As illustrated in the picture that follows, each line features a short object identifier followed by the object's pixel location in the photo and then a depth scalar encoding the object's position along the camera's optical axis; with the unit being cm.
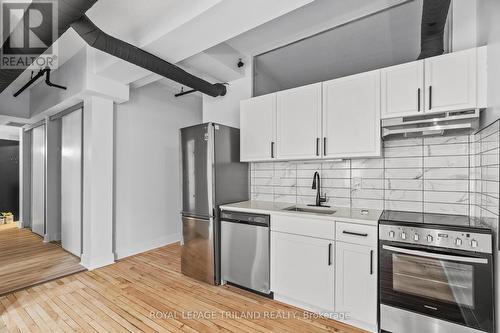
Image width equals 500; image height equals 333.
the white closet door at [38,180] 484
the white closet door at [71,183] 379
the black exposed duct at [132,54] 205
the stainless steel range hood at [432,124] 191
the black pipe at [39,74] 357
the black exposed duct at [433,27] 174
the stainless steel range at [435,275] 167
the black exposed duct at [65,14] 170
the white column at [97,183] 342
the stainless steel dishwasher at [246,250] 263
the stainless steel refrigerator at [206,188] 294
